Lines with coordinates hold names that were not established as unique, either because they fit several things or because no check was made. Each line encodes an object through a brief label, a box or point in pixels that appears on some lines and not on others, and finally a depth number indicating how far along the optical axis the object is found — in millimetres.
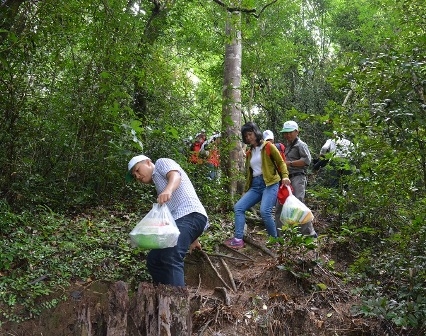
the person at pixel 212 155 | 8656
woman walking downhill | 6566
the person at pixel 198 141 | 9664
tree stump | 3248
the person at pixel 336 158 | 6521
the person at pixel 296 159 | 7555
